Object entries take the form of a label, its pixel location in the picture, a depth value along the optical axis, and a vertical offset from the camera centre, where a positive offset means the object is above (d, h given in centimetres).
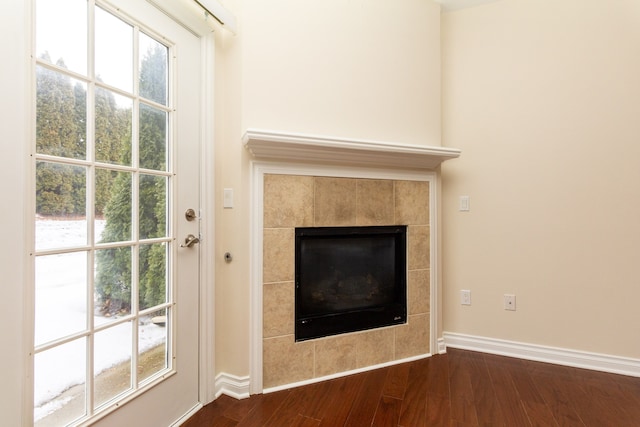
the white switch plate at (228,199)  164 +9
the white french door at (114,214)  95 +0
